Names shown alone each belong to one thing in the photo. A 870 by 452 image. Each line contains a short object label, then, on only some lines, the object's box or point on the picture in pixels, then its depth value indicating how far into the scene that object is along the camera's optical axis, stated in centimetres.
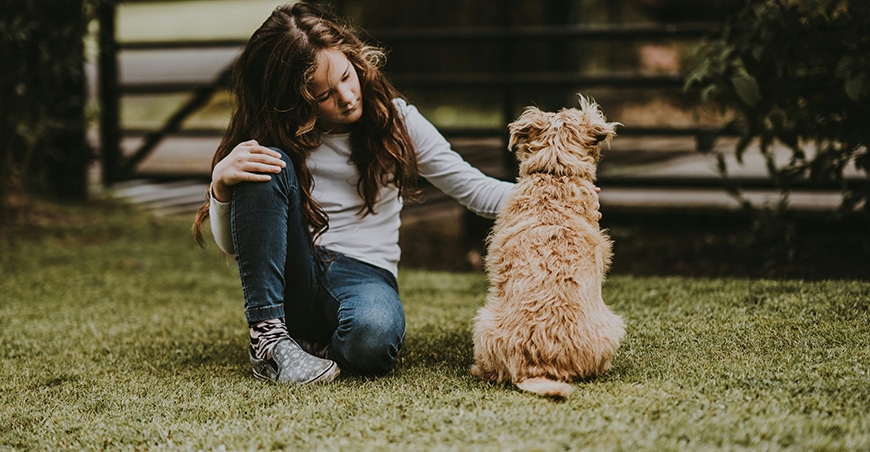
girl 265
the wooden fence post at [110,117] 753
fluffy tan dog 234
